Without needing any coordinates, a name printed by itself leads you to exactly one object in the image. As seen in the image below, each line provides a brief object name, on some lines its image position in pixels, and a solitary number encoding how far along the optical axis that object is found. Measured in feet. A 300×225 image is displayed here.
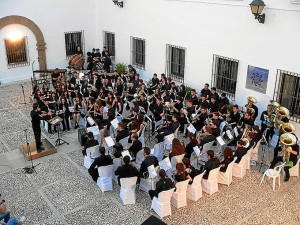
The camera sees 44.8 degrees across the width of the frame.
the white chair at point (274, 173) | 35.09
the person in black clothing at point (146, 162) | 33.37
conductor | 40.55
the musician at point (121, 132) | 39.29
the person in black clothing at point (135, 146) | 37.14
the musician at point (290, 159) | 35.60
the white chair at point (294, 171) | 37.52
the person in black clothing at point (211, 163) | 33.24
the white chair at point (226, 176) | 35.24
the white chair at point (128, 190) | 32.35
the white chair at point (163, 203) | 30.42
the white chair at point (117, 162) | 34.79
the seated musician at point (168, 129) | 40.93
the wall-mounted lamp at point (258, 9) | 42.42
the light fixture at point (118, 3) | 65.57
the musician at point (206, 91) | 49.16
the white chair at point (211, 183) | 33.81
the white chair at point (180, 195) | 31.58
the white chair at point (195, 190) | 32.79
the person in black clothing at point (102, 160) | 33.65
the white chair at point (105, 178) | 34.18
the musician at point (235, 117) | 43.42
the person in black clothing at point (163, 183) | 29.91
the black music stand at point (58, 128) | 42.70
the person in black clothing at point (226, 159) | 34.19
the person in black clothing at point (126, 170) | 31.86
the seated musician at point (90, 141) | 37.06
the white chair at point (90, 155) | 37.32
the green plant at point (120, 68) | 67.10
